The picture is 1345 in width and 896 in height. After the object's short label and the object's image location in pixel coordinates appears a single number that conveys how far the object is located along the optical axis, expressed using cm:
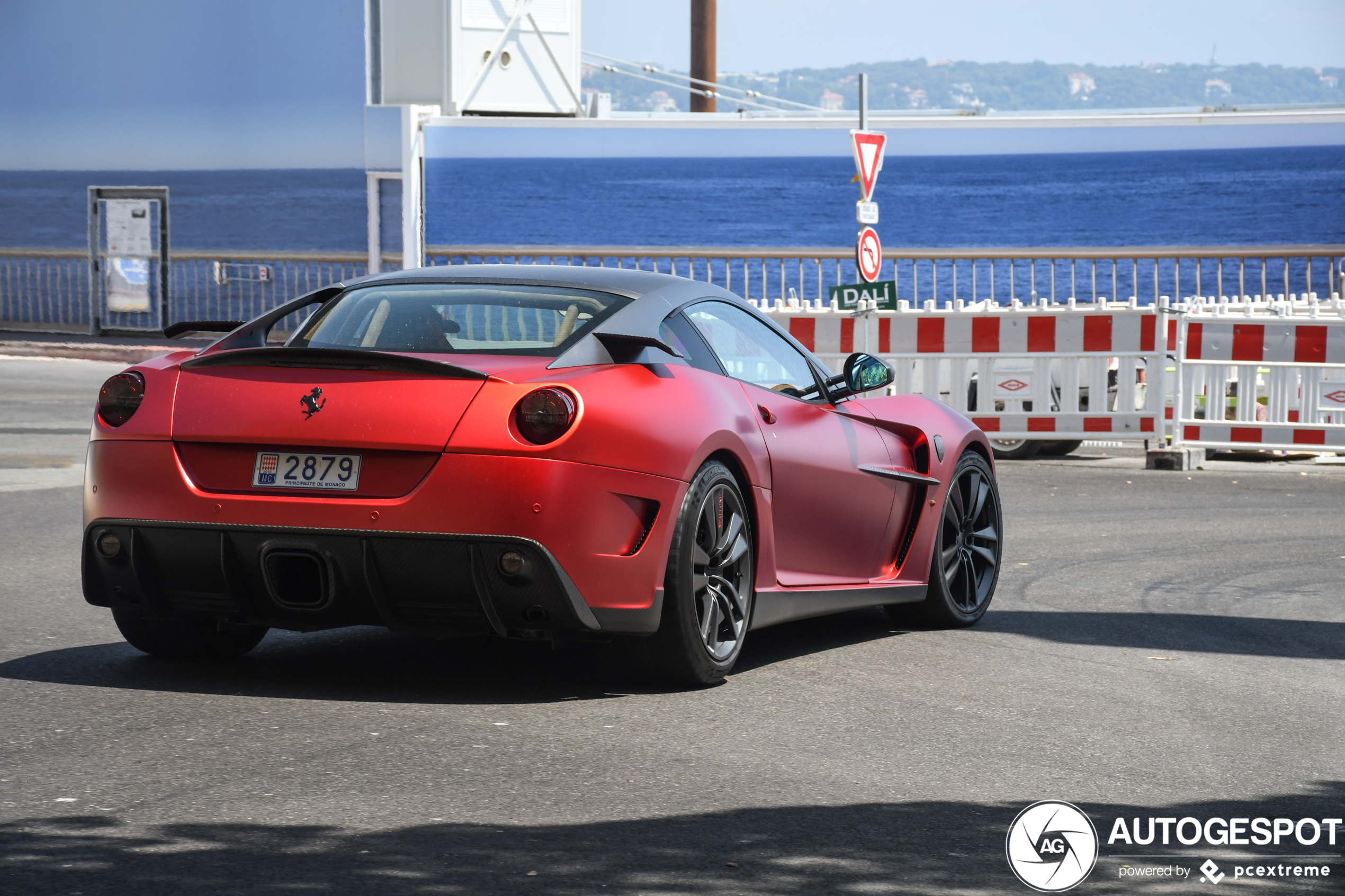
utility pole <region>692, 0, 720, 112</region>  6231
